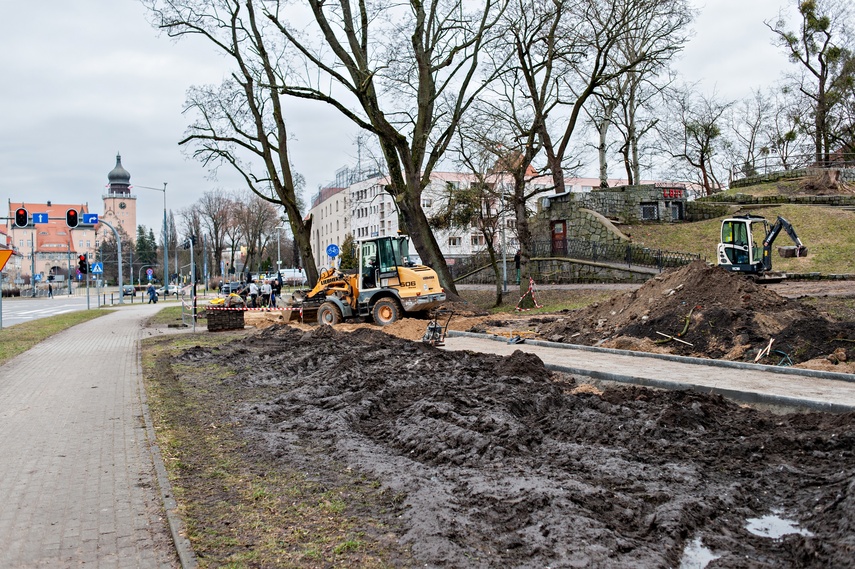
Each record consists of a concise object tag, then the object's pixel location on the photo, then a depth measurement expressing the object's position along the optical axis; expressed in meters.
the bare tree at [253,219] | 74.81
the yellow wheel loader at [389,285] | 21.69
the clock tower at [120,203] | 119.56
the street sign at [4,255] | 24.17
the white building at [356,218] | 69.25
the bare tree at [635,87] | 27.05
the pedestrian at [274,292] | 34.03
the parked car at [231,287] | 41.26
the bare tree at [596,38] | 26.45
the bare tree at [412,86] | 25.22
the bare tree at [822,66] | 41.00
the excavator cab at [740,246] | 25.67
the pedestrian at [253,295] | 35.97
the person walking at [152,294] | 53.00
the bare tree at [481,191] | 29.09
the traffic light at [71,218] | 31.22
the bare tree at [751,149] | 51.91
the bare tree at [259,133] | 30.23
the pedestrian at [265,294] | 35.56
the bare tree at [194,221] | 79.06
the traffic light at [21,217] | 29.48
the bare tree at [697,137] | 47.91
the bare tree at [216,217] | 76.38
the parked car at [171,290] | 70.31
